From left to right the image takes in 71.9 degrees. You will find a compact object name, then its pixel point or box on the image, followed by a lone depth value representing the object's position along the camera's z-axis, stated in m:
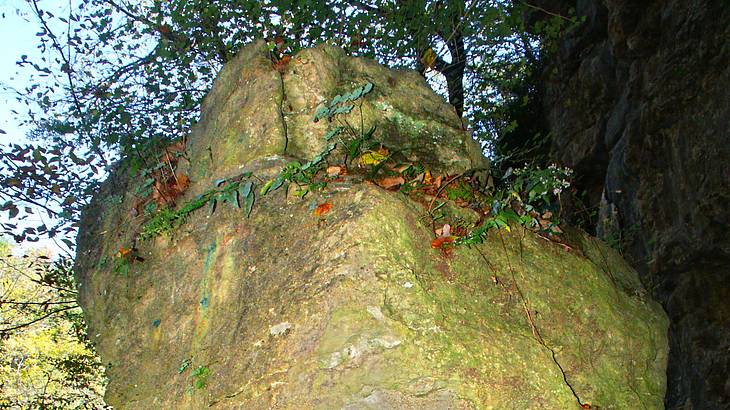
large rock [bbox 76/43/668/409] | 1.97
